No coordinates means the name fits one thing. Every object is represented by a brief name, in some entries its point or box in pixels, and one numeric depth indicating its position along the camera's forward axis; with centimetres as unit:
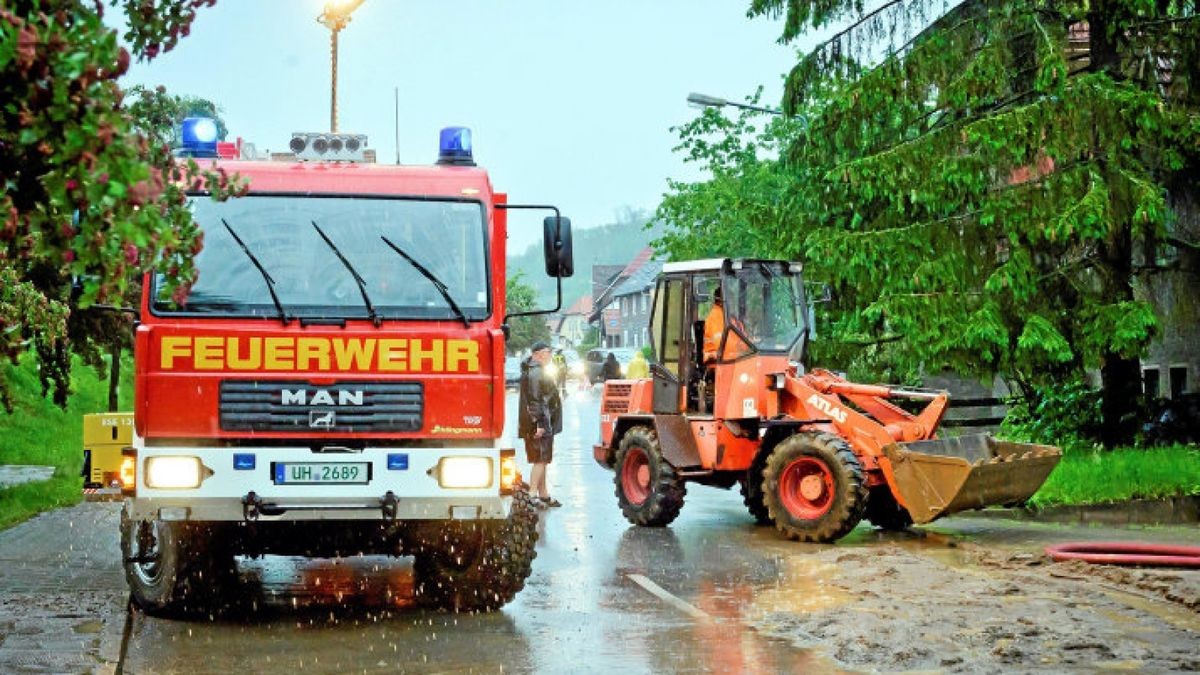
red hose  1251
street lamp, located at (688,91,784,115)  2867
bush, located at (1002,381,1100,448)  2303
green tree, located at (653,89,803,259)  3847
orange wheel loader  1518
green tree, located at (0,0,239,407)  447
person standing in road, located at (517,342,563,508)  1891
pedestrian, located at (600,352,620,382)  3847
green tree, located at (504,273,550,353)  11332
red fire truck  1027
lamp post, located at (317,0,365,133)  3444
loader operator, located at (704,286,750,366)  1706
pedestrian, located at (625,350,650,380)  2585
